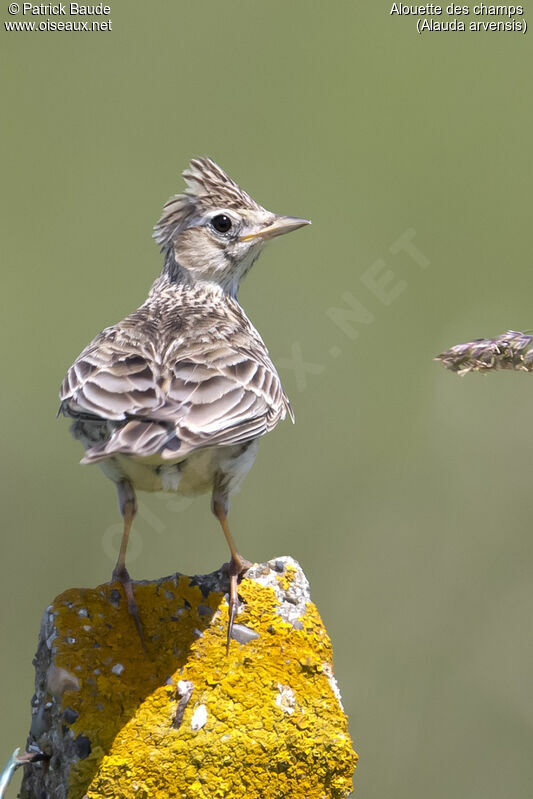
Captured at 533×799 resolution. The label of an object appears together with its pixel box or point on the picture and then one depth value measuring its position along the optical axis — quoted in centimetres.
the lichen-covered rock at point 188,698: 798
